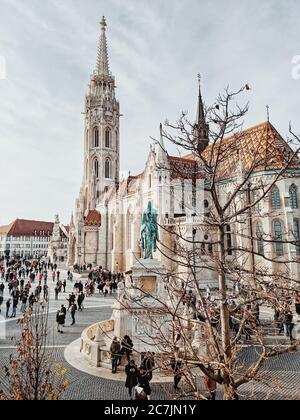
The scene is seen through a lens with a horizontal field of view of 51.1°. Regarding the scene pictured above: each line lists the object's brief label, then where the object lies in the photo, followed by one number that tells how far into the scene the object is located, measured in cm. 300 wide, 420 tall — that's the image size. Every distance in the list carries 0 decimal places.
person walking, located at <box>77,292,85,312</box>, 2114
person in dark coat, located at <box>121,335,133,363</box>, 977
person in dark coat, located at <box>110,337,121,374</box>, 1013
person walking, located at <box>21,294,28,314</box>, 1958
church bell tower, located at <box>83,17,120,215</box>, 6169
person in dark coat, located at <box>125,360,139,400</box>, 836
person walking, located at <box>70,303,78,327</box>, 1723
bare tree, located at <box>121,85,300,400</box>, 465
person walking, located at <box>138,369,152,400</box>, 779
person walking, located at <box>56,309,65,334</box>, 1562
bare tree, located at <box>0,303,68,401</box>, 505
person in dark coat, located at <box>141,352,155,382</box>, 817
